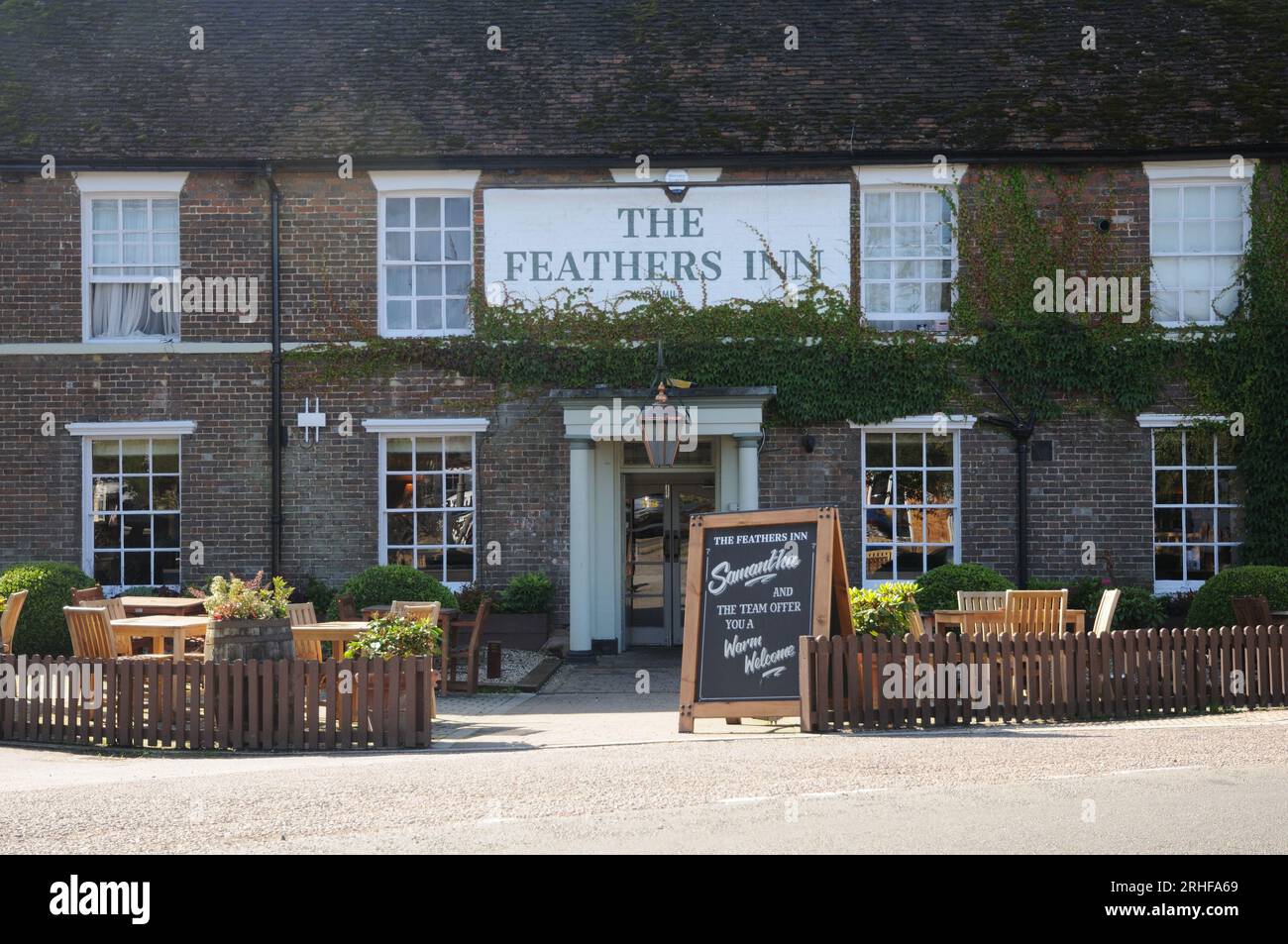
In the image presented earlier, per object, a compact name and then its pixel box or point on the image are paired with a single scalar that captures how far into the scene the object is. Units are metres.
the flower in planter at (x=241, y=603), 11.97
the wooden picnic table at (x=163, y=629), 12.91
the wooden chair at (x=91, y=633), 12.78
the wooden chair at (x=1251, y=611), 14.91
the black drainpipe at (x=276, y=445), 18.09
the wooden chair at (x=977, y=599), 16.08
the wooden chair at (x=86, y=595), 14.88
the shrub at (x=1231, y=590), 16.09
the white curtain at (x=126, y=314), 18.50
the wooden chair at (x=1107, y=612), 14.05
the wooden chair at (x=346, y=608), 15.39
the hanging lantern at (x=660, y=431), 16.38
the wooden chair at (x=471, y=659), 14.91
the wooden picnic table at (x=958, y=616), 15.21
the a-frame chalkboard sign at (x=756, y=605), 11.88
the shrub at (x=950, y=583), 16.70
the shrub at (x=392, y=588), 16.75
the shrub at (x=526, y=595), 17.55
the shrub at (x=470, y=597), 17.55
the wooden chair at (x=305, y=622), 13.62
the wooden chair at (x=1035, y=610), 15.25
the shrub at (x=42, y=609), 16.02
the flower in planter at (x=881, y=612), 12.52
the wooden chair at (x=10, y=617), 13.68
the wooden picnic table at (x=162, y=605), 15.27
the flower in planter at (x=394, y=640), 12.23
